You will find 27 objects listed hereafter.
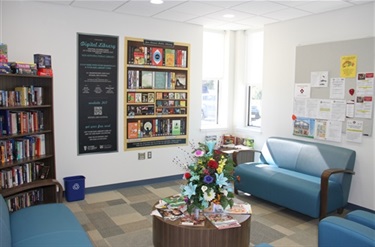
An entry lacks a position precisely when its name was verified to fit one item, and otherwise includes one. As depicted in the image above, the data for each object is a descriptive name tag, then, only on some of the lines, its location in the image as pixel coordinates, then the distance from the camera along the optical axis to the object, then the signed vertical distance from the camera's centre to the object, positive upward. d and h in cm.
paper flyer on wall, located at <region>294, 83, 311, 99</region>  458 +15
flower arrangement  259 -69
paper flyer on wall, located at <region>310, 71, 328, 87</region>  435 +32
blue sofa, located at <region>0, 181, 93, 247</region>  223 -104
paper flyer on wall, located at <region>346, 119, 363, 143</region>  398 -36
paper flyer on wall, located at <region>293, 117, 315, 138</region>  455 -38
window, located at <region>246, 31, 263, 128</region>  558 +43
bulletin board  388 +53
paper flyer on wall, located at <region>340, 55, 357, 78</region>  400 +46
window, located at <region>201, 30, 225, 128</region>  579 +46
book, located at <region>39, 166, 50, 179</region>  380 -92
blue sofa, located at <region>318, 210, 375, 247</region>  214 -93
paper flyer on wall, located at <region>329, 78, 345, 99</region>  415 +18
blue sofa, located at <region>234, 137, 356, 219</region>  359 -96
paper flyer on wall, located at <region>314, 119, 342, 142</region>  423 -39
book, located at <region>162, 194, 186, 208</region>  297 -99
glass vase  271 -99
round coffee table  253 -110
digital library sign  443 +7
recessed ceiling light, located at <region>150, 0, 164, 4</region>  394 +121
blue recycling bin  425 -125
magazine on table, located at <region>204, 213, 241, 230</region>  258 -102
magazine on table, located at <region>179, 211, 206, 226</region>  261 -103
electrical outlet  501 -93
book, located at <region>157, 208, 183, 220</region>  272 -102
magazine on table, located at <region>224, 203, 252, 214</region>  287 -102
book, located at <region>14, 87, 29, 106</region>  356 +1
